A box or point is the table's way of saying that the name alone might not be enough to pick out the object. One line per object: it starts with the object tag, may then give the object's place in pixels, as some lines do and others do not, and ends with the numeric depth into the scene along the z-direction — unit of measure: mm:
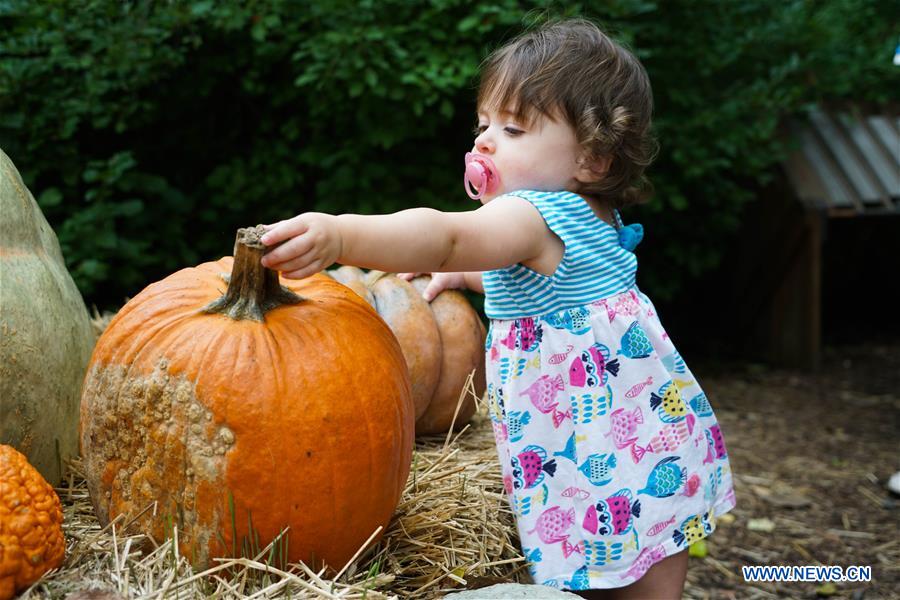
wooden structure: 5699
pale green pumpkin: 1895
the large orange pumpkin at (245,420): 1608
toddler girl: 2039
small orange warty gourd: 1471
